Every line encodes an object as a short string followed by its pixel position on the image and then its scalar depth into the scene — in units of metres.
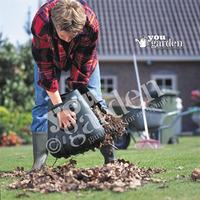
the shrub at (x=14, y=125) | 15.32
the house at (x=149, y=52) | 22.03
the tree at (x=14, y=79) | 18.95
